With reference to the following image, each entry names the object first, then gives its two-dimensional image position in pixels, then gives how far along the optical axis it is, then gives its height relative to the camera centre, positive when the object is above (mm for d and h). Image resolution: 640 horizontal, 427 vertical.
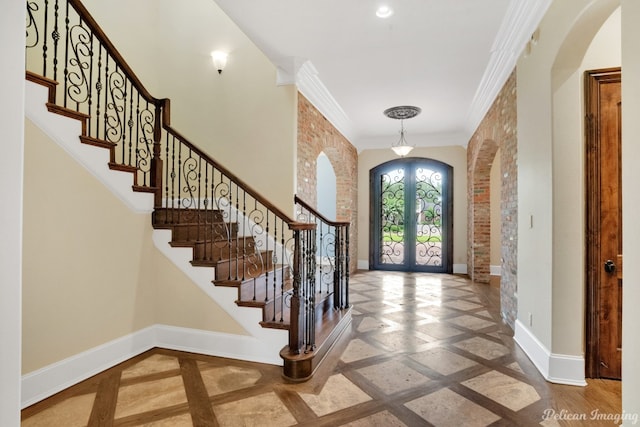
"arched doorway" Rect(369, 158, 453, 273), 7418 +113
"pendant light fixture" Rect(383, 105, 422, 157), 5539 +1906
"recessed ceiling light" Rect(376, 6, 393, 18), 2889 +1883
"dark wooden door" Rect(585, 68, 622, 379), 2447 +18
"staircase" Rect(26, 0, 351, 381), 2637 -167
